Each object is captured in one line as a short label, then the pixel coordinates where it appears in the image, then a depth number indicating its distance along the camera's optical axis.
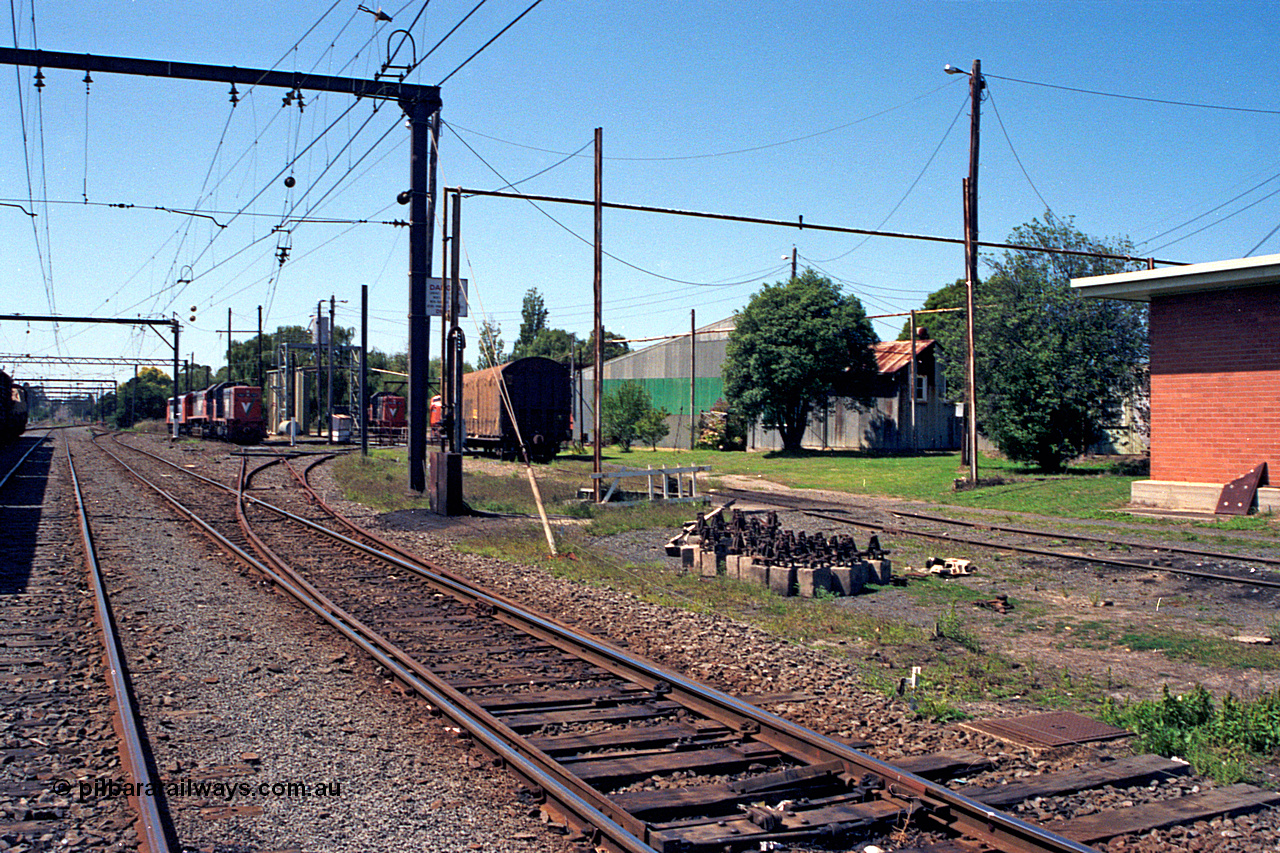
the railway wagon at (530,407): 36.75
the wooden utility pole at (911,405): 44.25
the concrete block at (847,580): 11.11
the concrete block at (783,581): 11.21
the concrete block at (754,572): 11.60
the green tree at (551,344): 106.69
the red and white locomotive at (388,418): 54.47
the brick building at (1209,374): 17.98
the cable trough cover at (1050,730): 5.81
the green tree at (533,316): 119.62
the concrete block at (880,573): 11.77
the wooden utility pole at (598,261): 21.33
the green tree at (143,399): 106.31
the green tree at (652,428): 46.56
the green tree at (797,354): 42.94
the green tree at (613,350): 85.36
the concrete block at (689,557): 12.95
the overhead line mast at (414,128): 17.52
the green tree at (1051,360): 28.56
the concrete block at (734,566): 12.08
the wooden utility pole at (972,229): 24.42
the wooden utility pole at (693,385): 48.56
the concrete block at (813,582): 11.07
